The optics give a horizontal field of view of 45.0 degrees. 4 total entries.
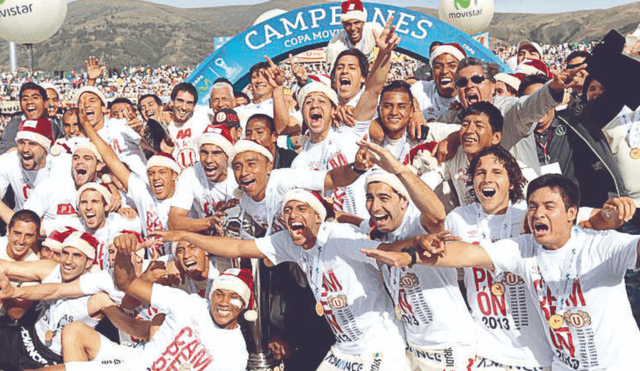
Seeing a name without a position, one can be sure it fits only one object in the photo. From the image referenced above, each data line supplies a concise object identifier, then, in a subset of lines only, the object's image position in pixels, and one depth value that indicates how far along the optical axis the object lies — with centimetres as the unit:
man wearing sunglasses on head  479
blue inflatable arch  1102
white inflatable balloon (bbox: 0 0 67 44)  1205
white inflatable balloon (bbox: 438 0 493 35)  1420
